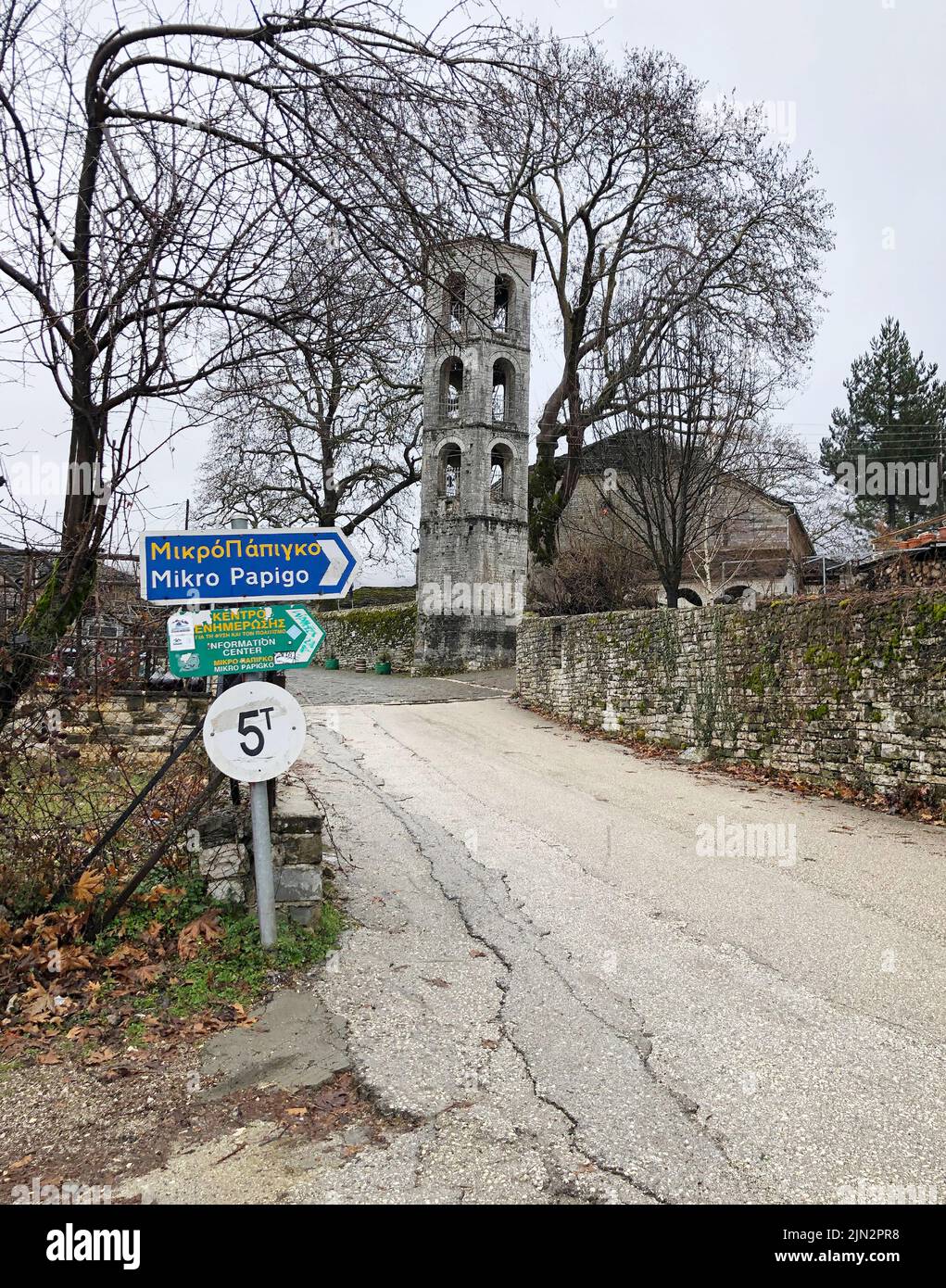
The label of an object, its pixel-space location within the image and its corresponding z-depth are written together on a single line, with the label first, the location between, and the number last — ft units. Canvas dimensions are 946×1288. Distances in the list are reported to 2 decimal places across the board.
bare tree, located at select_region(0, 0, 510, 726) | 13.75
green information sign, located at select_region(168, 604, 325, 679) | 13.91
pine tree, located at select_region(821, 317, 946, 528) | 128.47
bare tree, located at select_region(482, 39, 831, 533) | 62.90
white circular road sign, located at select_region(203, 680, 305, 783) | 13.83
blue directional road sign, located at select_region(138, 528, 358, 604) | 13.93
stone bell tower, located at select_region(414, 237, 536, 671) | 101.76
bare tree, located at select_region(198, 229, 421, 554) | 15.97
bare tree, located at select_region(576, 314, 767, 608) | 53.31
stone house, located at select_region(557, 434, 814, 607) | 74.00
